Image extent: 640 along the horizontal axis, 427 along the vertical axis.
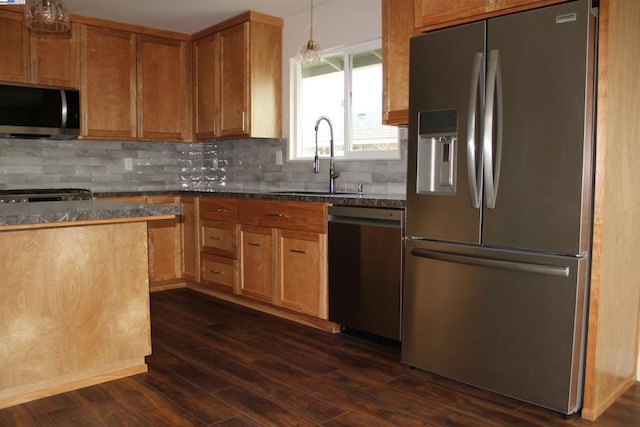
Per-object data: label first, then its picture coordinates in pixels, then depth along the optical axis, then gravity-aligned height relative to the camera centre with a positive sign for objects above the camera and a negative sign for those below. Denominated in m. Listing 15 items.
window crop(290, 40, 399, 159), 3.91 +0.58
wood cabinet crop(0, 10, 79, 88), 4.23 +1.01
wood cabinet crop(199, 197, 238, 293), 4.28 -0.53
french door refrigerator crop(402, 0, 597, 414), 2.24 -0.09
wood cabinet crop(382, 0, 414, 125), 3.12 +0.72
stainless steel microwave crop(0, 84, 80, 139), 4.17 +0.53
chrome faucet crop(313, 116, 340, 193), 4.07 +0.08
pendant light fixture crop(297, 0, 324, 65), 3.31 +0.79
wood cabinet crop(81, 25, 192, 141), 4.66 +0.85
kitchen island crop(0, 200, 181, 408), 2.39 -0.55
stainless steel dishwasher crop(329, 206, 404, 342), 3.05 -0.53
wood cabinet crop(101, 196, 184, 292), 4.73 -0.63
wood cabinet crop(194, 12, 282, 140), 4.51 +0.89
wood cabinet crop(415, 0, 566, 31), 2.45 +0.83
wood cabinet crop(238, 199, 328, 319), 3.51 -0.52
